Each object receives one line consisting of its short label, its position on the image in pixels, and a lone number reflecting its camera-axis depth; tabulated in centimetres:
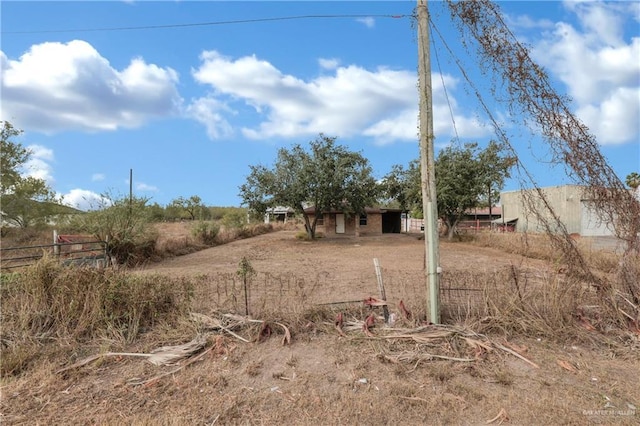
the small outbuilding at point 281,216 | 4919
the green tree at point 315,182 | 2294
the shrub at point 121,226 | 1369
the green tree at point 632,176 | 3640
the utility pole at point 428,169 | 448
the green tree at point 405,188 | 2298
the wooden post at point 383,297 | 454
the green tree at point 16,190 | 2191
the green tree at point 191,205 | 5484
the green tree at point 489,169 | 2142
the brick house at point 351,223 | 3222
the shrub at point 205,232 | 2294
